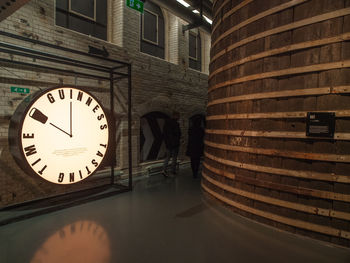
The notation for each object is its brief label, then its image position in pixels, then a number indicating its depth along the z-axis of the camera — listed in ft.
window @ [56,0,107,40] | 18.61
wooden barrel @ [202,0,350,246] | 9.72
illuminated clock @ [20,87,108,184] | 12.57
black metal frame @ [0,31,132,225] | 12.44
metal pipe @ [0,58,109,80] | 13.92
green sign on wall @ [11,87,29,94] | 14.67
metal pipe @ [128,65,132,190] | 17.53
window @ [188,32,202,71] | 32.91
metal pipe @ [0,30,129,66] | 11.46
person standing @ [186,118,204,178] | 22.76
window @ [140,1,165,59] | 25.55
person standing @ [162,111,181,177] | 22.85
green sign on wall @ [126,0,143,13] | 18.45
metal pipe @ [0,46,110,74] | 12.24
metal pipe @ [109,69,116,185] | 17.50
